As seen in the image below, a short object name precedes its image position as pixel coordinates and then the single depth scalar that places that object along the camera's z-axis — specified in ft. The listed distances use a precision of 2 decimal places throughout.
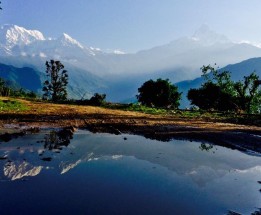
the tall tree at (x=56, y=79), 211.73
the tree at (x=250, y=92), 168.26
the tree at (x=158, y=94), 205.21
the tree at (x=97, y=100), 124.36
